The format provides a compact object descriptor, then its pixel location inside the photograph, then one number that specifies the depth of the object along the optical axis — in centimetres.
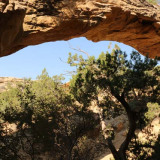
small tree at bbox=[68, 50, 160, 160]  1226
